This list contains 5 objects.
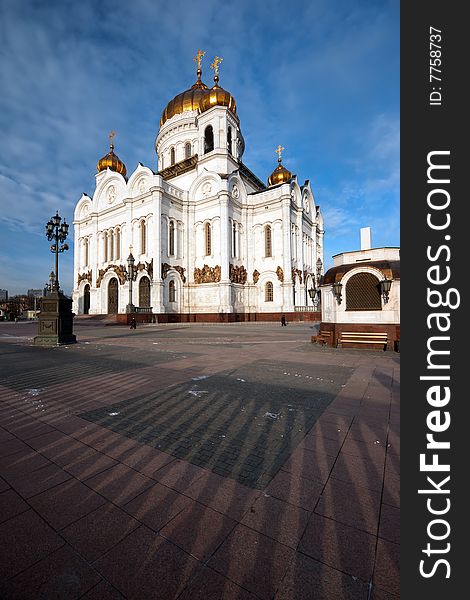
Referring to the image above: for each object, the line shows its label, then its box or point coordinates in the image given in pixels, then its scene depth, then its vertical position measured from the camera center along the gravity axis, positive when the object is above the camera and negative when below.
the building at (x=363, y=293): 9.77 +0.45
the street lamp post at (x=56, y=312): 12.04 -0.13
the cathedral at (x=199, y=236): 31.14 +9.20
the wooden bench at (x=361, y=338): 9.98 -1.28
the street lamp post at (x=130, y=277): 27.47 +3.45
